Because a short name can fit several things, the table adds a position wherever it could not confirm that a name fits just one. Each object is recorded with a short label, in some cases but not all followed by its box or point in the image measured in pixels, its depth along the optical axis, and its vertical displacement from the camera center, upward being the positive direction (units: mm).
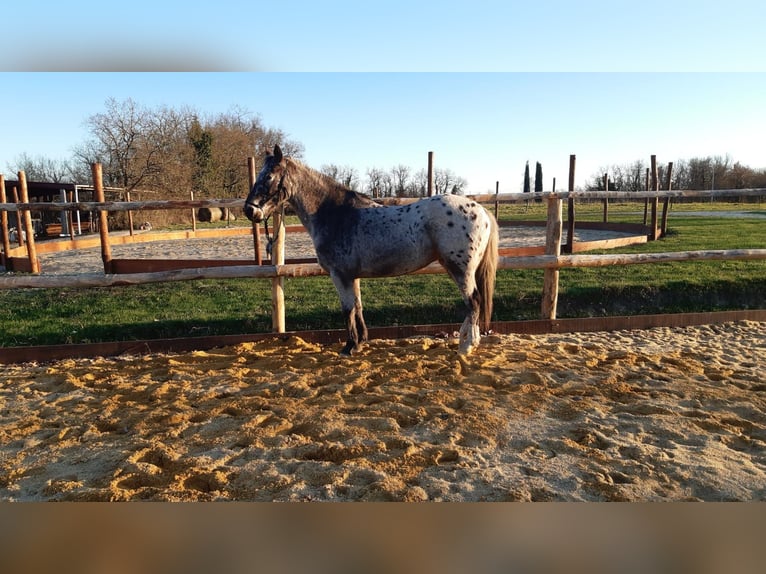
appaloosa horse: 4098 -177
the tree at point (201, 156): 27219 +3045
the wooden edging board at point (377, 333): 4527 -1207
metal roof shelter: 18422 +703
